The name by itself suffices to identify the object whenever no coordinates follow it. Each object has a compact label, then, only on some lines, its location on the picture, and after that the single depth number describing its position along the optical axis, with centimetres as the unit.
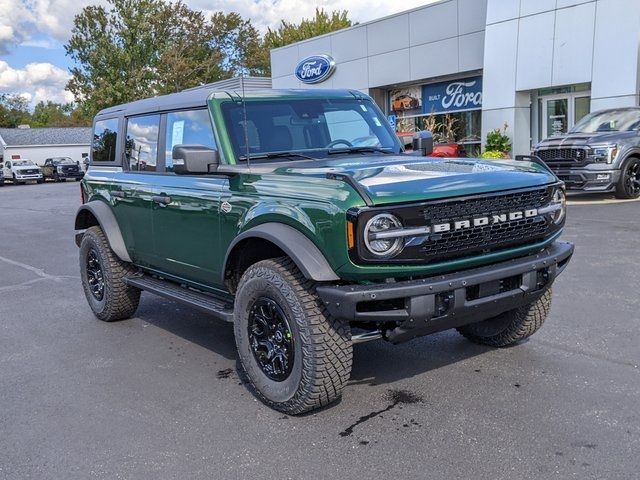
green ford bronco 338
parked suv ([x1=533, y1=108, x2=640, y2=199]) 1270
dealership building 1714
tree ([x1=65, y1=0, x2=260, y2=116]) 5659
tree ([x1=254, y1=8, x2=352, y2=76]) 5034
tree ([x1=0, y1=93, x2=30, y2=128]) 10012
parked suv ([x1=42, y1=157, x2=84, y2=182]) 4297
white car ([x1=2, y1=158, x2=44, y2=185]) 4241
